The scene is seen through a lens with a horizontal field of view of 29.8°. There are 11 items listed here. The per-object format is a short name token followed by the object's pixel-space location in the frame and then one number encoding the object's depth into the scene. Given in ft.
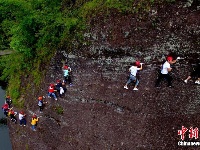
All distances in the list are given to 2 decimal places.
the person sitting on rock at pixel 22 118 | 70.98
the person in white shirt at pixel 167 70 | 54.70
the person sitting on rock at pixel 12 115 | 73.62
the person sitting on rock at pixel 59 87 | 64.54
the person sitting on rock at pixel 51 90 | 65.46
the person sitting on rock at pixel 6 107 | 74.33
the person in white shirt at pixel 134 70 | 56.24
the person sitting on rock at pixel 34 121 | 69.82
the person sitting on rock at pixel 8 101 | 76.95
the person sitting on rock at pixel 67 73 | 62.39
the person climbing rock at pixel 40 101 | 68.11
